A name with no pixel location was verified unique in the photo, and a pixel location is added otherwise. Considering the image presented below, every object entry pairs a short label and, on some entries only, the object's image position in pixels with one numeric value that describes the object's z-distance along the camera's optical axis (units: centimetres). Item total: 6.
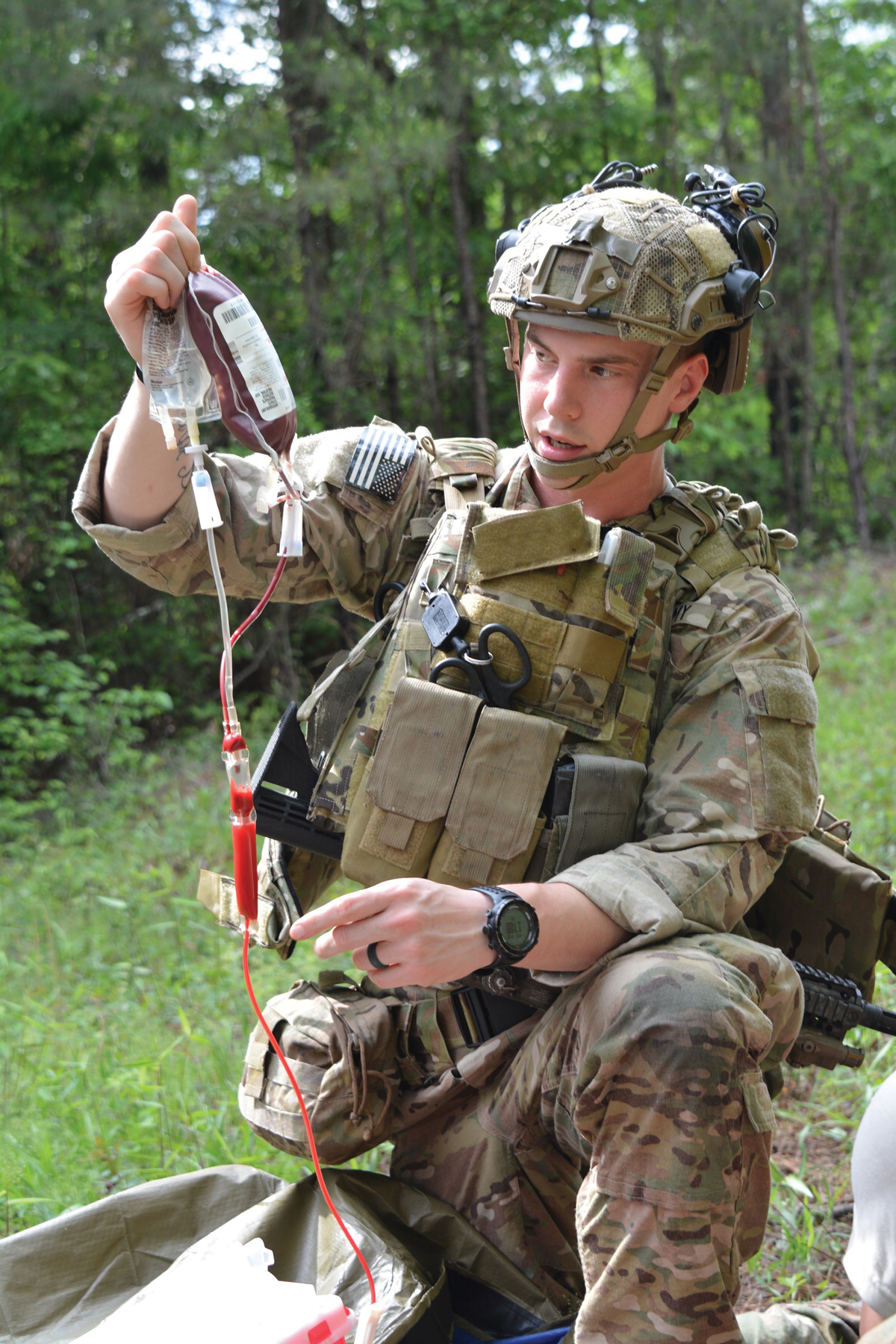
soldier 180
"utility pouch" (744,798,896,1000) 243
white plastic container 165
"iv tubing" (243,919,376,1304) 182
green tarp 200
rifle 226
